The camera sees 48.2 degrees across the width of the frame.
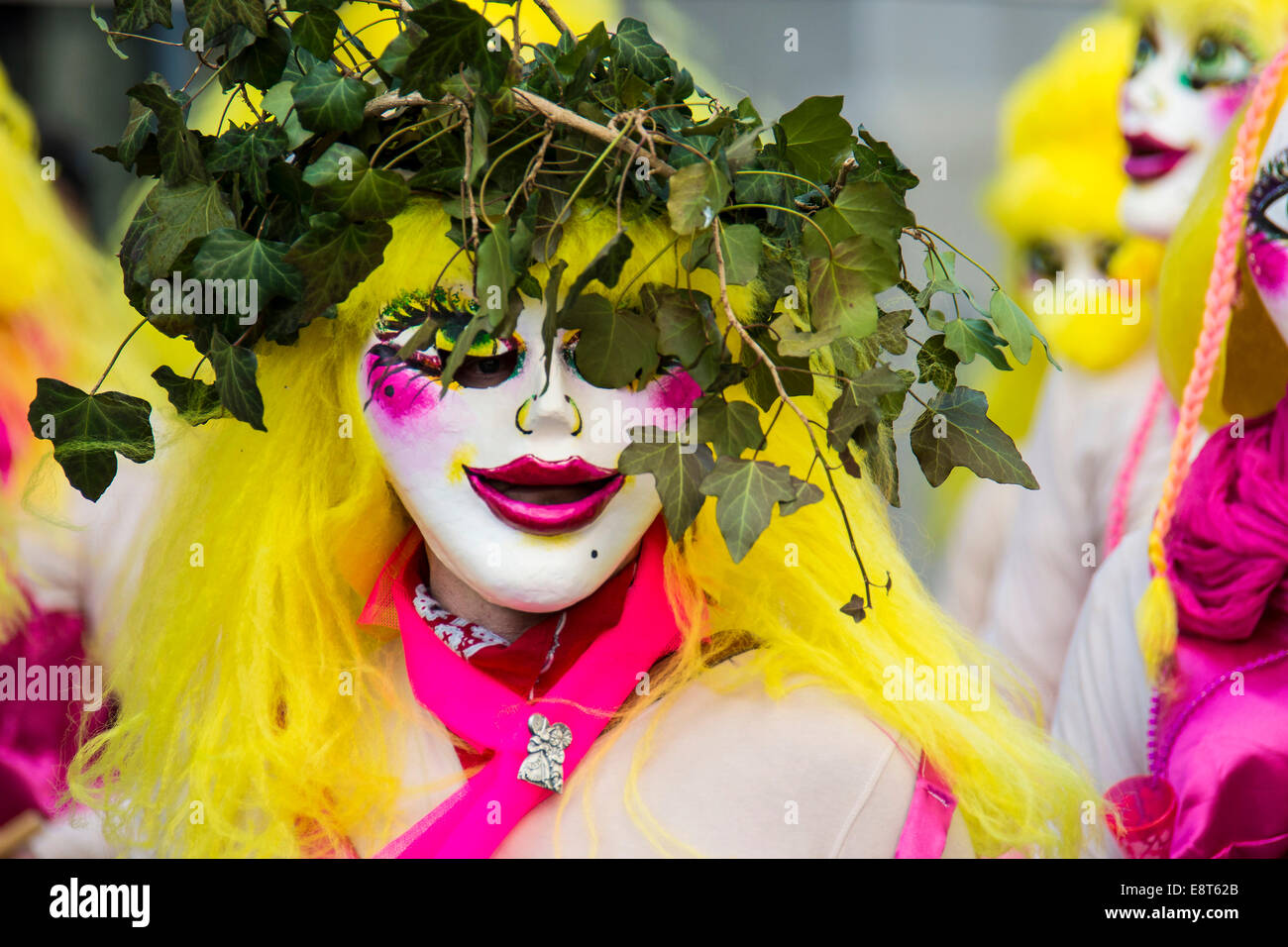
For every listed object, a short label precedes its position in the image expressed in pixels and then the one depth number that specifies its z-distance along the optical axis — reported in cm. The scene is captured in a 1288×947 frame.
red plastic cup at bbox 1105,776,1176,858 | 141
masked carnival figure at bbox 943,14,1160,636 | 188
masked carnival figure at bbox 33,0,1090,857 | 102
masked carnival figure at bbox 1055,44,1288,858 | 138
